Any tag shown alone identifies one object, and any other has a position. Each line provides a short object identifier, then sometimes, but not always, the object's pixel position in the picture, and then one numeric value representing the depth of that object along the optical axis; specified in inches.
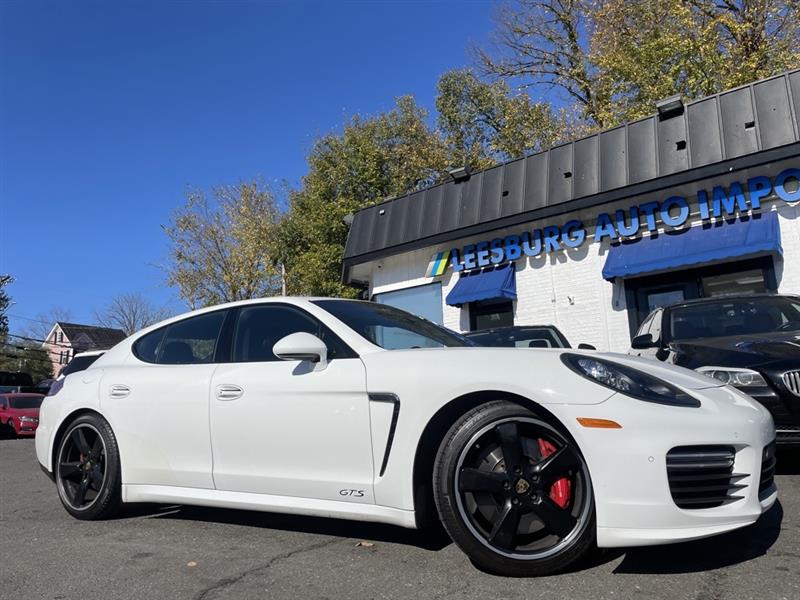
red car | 749.3
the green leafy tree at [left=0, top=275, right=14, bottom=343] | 1622.8
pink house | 2346.2
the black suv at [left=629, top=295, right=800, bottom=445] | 170.7
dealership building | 379.9
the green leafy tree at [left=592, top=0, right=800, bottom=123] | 593.3
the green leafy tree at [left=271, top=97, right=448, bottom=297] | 876.6
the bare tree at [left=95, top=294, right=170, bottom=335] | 2062.0
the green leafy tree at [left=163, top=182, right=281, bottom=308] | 1106.1
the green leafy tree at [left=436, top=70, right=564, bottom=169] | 878.4
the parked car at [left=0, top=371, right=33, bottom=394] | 1151.6
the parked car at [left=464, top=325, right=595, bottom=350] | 306.9
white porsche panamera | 98.3
